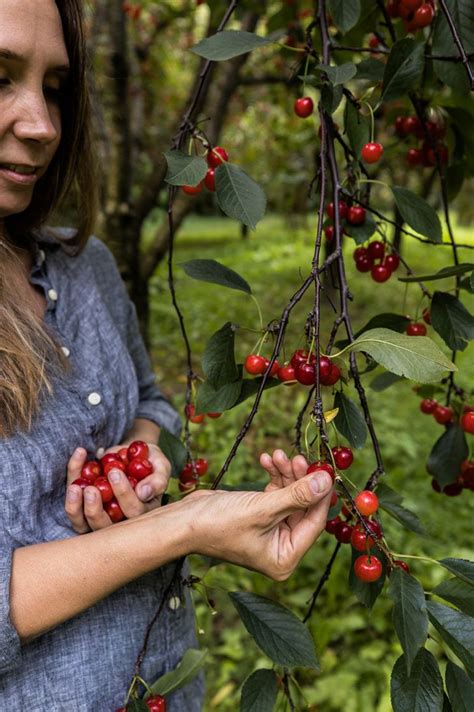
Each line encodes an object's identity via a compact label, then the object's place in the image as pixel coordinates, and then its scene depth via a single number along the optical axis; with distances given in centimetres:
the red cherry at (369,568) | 77
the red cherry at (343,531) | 90
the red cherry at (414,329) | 110
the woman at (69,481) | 84
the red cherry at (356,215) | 103
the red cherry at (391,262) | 116
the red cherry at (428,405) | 125
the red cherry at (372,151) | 98
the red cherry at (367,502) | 75
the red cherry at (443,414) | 120
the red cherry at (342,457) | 85
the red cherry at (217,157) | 96
